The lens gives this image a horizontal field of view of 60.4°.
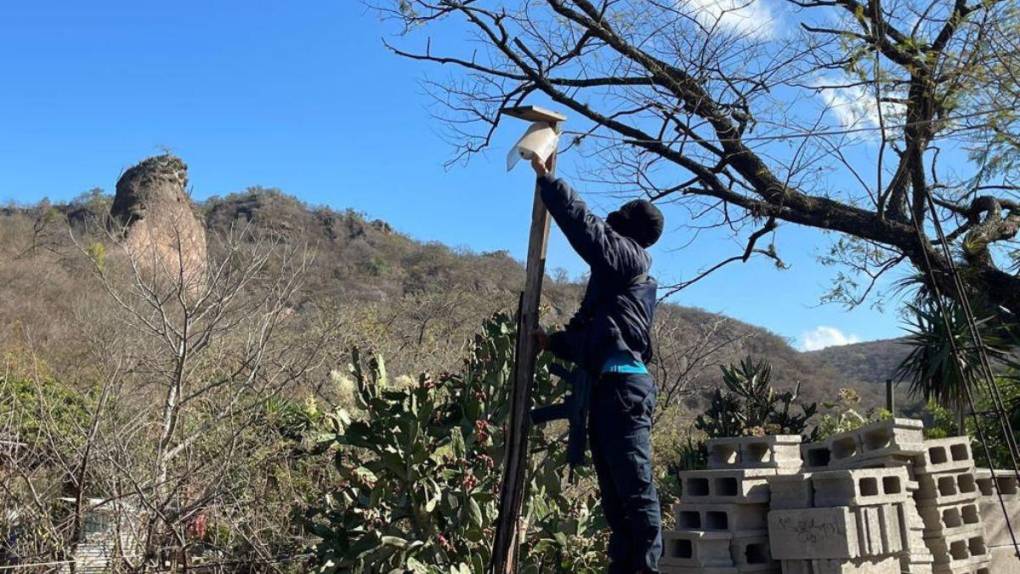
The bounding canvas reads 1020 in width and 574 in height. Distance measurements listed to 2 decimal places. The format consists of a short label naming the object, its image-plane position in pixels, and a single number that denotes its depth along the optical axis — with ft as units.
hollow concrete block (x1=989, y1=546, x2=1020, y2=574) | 19.80
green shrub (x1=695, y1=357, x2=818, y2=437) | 28.35
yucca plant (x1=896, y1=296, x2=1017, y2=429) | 40.60
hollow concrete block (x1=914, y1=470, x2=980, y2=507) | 18.65
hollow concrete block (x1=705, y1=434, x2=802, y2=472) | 19.12
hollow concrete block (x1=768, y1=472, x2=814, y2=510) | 17.16
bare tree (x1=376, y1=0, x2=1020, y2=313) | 30.14
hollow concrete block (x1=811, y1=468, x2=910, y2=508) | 16.39
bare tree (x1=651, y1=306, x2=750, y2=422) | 39.81
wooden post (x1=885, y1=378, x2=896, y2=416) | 41.04
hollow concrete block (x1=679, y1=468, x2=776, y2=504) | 17.67
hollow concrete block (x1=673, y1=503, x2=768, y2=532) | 17.63
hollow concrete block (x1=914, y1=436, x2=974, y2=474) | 18.71
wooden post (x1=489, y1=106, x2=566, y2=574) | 12.87
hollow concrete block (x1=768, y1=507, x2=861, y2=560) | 16.06
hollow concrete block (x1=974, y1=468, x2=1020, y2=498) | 20.51
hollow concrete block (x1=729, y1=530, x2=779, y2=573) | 17.31
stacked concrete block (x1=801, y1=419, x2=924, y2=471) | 18.21
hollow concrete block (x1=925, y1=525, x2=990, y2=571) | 18.19
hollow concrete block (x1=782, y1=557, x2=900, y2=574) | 16.10
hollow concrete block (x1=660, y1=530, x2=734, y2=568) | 17.21
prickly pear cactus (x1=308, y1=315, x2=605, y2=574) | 15.87
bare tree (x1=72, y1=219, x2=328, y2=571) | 19.13
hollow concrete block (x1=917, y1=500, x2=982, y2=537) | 18.34
